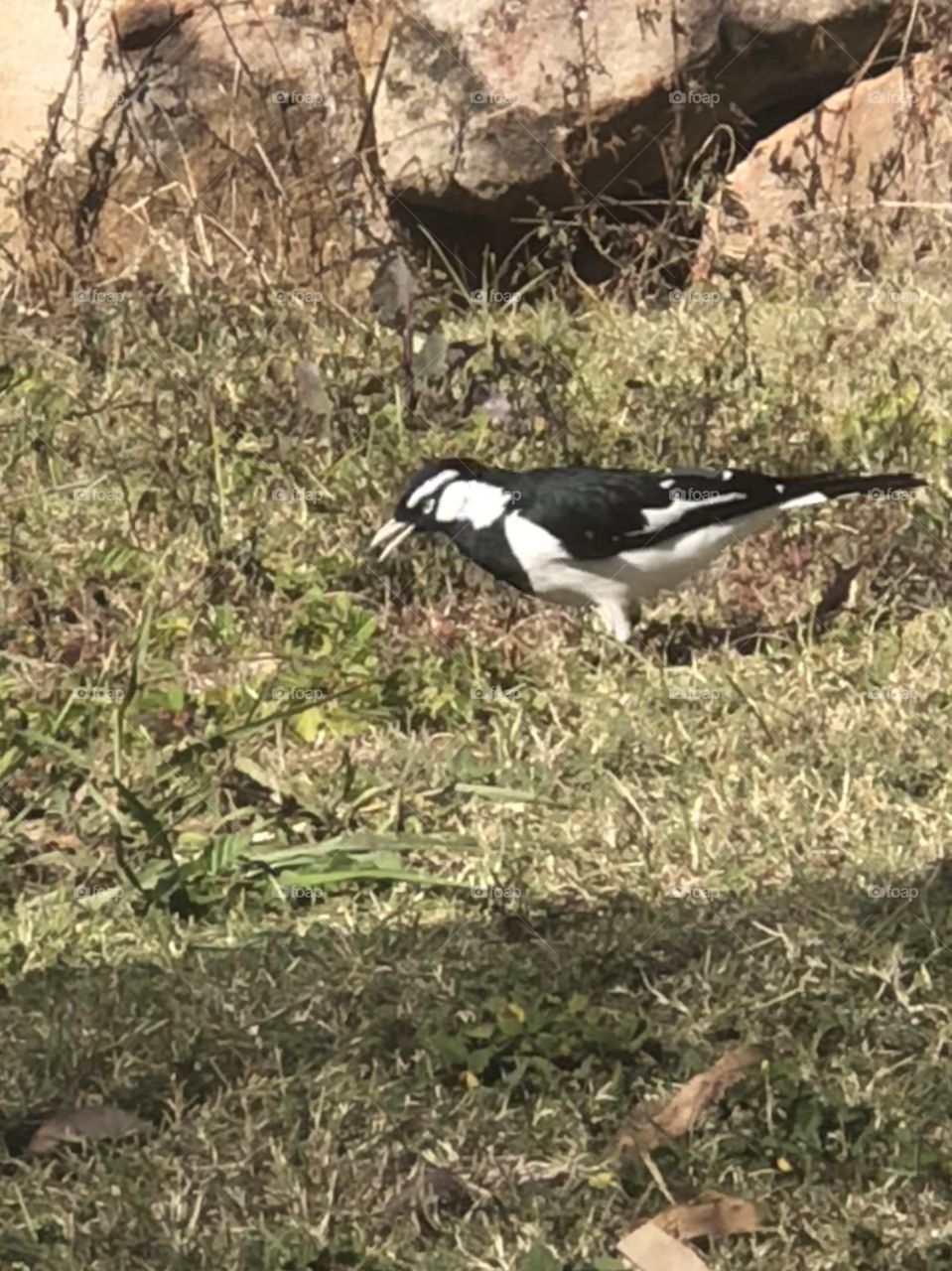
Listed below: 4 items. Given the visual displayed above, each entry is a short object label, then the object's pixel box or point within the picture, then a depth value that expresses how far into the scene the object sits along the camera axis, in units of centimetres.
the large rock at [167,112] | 691
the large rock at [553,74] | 693
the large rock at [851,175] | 697
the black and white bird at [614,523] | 468
